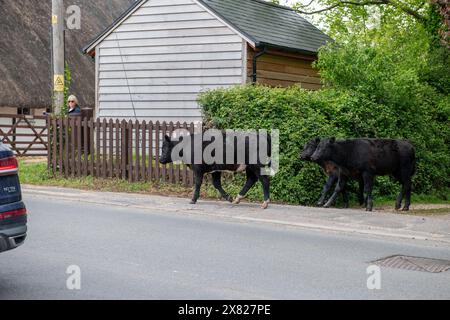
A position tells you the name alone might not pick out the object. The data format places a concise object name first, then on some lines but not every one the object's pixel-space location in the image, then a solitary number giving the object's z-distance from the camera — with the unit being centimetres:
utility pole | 1841
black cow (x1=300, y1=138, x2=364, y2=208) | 1398
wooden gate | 2642
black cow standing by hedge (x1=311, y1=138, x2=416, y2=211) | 1383
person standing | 1939
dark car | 685
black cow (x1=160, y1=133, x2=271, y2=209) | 1367
